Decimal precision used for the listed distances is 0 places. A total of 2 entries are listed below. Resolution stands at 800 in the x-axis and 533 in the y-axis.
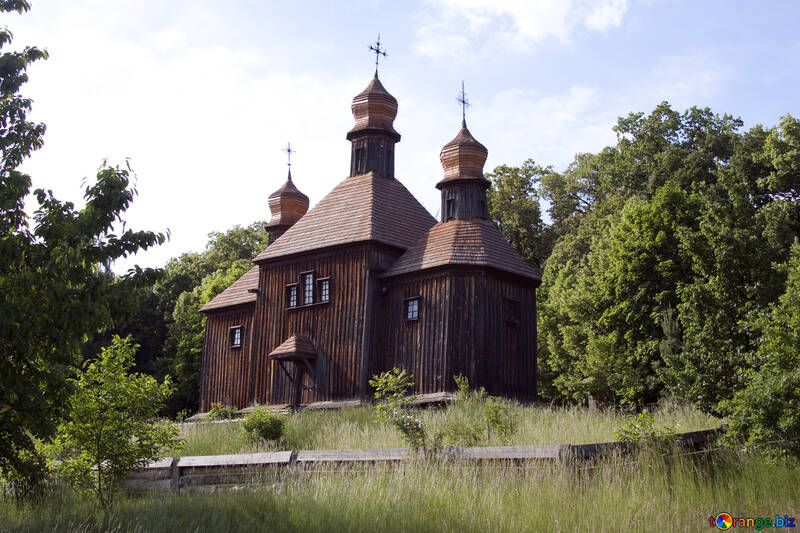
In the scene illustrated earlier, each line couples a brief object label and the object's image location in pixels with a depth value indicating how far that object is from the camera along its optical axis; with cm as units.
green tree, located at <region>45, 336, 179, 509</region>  1216
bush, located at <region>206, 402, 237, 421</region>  2812
